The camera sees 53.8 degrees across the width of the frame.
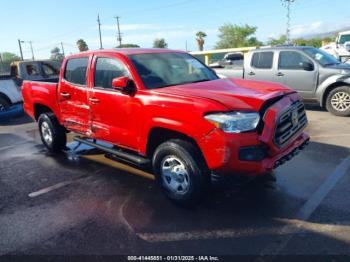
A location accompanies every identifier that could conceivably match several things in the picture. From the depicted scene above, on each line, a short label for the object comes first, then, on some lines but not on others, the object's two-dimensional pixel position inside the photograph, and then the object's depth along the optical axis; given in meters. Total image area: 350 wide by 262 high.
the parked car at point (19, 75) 11.65
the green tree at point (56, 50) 109.06
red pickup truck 3.56
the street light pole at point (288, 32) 54.17
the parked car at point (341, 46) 18.16
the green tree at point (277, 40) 60.49
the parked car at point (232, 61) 11.33
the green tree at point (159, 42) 74.59
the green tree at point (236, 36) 66.00
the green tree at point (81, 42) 66.75
